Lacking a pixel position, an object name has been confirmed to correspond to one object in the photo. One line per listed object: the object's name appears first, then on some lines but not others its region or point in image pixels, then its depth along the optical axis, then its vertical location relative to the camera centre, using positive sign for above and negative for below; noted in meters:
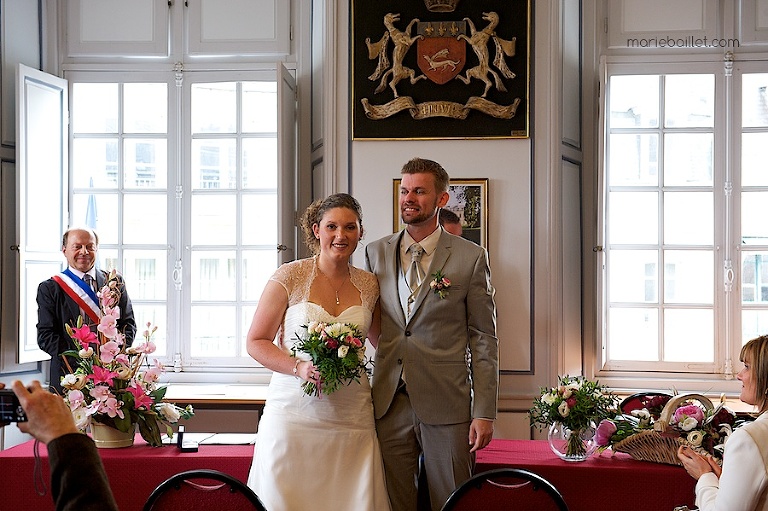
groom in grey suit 3.18 -0.41
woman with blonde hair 2.27 -0.53
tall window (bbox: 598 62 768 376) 5.95 +0.21
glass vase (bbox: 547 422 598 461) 3.20 -0.71
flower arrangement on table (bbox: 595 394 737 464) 3.08 -0.66
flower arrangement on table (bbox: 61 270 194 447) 3.23 -0.51
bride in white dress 3.03 -0.56
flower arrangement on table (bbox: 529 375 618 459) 3.17 -0.58
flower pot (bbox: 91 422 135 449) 3.31 -0.71
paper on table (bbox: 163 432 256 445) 3.47 -0.77
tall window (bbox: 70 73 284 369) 6.16 +0.38
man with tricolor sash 5.00 -0.28
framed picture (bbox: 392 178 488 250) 5.59 +0.27
